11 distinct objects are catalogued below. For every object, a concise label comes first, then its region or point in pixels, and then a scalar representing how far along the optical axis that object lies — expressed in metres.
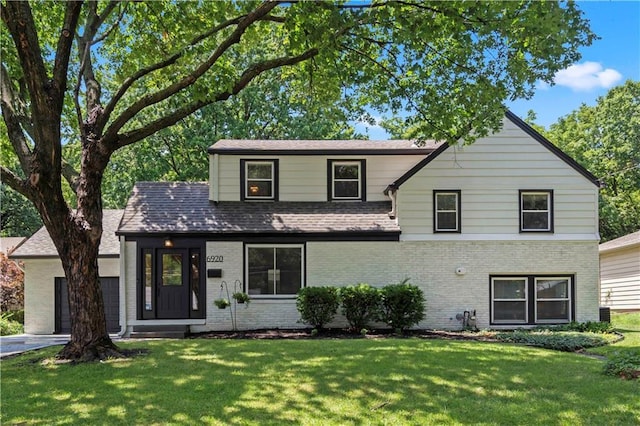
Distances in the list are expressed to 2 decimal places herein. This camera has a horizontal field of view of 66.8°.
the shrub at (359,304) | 13.62
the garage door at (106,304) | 16.19
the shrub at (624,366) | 7.21
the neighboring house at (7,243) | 24.88
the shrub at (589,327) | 13.75
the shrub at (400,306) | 13.58
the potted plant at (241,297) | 14.20
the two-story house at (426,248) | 14.55
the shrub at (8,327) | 17.31
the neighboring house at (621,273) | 20.03
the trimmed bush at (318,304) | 13.66
